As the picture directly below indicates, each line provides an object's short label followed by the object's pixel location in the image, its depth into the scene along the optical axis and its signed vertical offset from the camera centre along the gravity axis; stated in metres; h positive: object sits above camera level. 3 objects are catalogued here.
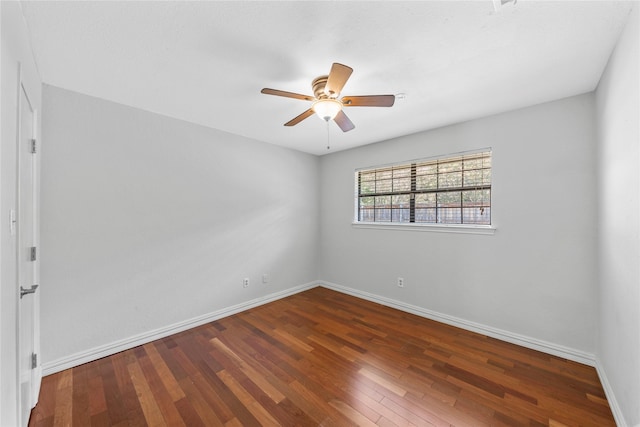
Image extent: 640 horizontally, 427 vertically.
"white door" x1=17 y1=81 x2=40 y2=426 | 1.41 -0.31
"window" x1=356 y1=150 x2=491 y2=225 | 2.88 +0.29
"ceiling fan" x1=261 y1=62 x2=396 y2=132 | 1.72 +0.81
